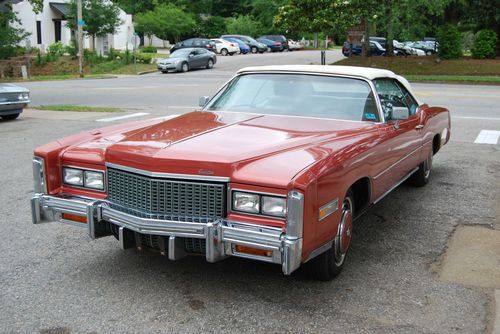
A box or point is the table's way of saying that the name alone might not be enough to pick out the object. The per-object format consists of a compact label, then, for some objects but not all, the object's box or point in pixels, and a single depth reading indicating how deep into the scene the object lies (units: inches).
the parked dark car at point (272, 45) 2241.0
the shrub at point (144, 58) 1595.7
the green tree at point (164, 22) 2456.9
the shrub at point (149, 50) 2051.3
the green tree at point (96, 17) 1603.1
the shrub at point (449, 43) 1242.6
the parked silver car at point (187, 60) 1389.0
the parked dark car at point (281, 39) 2260.1
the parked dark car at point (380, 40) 1779.3
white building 1739.7
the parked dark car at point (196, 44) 1857.8
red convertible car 152.4
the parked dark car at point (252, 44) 2146.9
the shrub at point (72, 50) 1627.7
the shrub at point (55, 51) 1595.0
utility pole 1234.9
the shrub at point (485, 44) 1235.9
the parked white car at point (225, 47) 2000.5
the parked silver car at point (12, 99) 565.3
